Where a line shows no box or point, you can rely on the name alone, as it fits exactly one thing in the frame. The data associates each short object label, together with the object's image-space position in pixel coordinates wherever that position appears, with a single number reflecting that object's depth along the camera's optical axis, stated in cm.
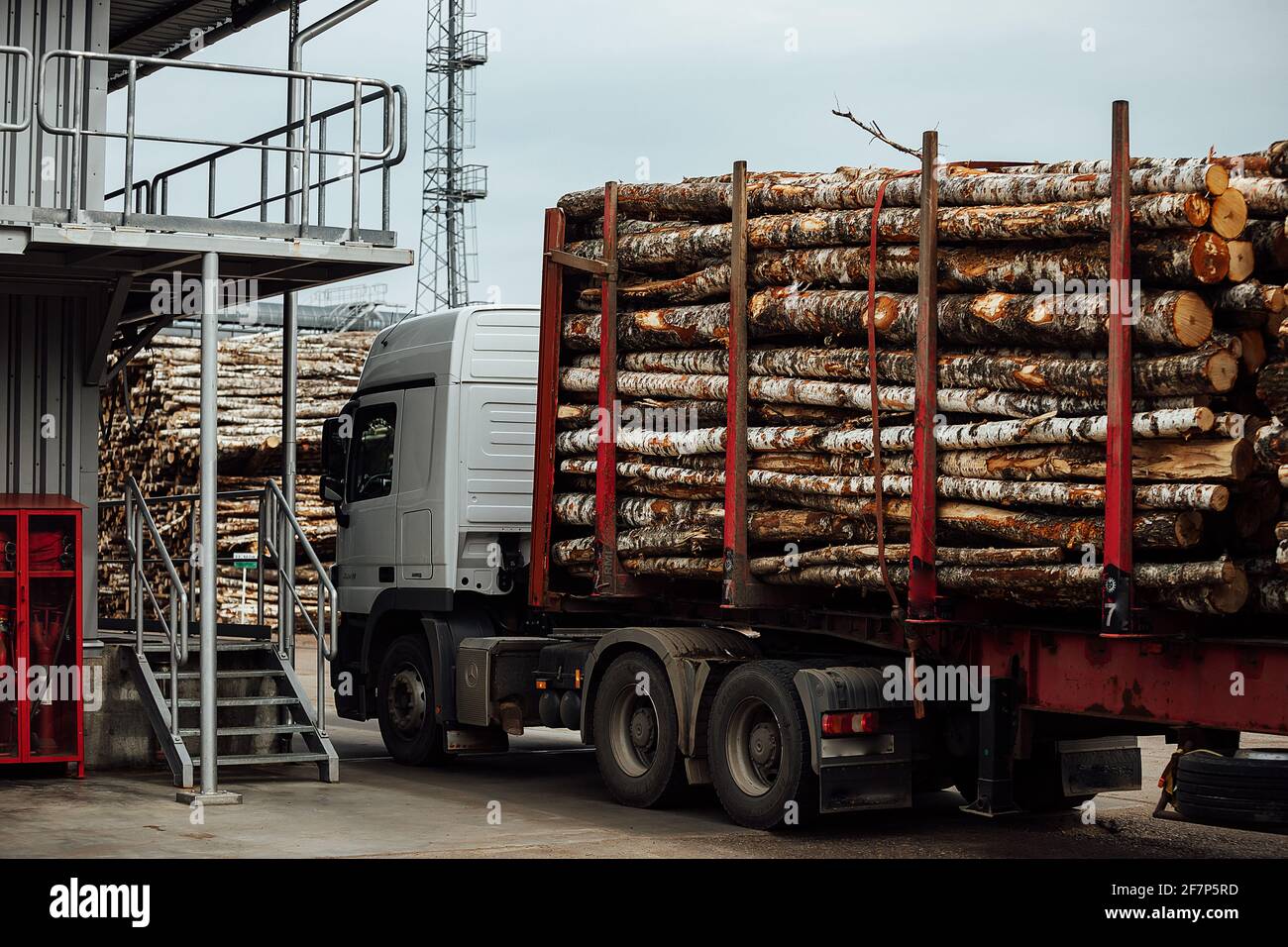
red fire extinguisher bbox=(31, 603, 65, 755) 1327
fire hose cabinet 1306
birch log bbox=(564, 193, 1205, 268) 880
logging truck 981
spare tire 887
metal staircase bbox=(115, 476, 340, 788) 1291
